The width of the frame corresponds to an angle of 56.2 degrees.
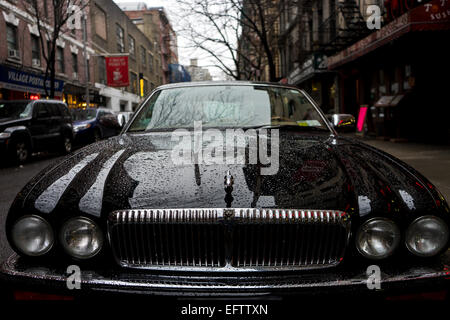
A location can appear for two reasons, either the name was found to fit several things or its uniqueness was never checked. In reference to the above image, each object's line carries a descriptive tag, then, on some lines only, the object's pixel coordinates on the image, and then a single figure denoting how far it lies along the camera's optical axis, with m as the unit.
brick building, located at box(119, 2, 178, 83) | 59.07
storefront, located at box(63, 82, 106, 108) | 24.86
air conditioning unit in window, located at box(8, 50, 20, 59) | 18.44
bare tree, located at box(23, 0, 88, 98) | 16.65
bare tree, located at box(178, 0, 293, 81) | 14.89
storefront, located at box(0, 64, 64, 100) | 17.34
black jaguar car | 1.62
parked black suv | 10.41
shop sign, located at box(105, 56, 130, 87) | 29.67
